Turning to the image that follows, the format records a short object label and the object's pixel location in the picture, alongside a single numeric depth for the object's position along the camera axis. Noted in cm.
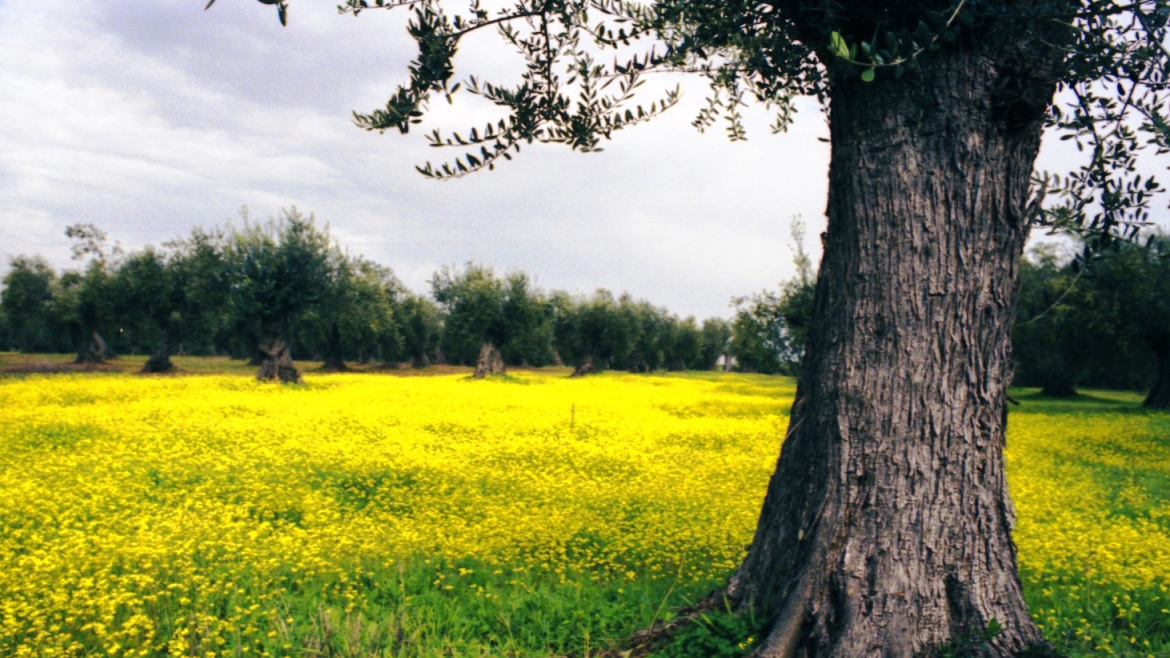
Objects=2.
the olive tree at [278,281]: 3291
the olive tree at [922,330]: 440
